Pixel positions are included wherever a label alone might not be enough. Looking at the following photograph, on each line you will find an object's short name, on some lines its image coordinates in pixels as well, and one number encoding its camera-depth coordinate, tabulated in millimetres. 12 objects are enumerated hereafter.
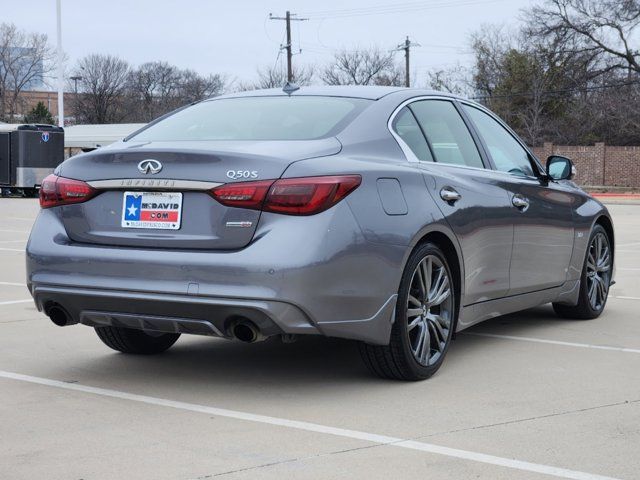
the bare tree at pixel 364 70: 87562
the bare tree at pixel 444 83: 71688
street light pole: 46000
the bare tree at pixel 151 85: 95062
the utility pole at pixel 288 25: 58856
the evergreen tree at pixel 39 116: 79875
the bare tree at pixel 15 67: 85375
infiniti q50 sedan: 4969
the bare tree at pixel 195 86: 92188
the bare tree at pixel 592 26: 55250
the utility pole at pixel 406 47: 67531
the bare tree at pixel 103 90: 95812
